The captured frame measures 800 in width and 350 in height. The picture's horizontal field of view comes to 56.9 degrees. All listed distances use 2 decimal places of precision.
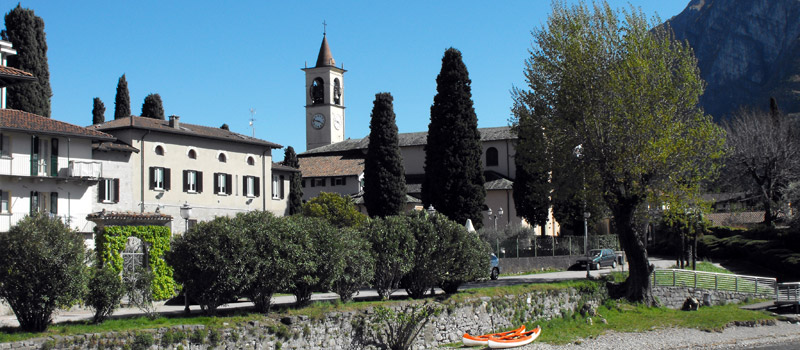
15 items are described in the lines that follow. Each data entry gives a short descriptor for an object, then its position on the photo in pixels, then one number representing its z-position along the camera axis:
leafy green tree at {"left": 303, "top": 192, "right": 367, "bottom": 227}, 51.12
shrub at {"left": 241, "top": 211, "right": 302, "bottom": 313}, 21.98
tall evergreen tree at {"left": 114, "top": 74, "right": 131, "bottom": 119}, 56.66
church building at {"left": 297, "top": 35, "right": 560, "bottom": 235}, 68.31
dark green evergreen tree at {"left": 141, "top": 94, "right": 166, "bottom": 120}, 59.25
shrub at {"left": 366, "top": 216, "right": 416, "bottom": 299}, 26.33
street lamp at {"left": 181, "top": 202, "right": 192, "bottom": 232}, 25.48
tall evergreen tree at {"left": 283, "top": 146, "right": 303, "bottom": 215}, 60.16
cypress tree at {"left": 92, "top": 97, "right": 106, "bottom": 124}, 59.22
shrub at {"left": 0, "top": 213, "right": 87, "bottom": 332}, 18.16
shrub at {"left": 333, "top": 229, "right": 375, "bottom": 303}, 24.52
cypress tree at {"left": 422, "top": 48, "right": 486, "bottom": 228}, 52.06
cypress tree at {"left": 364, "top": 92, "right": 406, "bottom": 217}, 54.66
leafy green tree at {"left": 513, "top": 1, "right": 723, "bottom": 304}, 33.34
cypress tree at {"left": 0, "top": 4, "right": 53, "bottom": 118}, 42.25
